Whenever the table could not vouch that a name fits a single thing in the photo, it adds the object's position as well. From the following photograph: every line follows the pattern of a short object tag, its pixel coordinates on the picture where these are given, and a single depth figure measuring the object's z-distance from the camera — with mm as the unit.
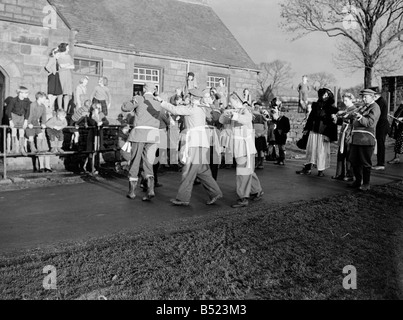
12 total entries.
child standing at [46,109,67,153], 11583
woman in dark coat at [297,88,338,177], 11148
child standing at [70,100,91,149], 12930
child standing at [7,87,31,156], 11953
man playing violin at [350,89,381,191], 9227
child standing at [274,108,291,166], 13867
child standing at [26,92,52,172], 11586
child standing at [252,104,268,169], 12820
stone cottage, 12812
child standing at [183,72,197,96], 11781
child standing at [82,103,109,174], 11695
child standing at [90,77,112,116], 14922
